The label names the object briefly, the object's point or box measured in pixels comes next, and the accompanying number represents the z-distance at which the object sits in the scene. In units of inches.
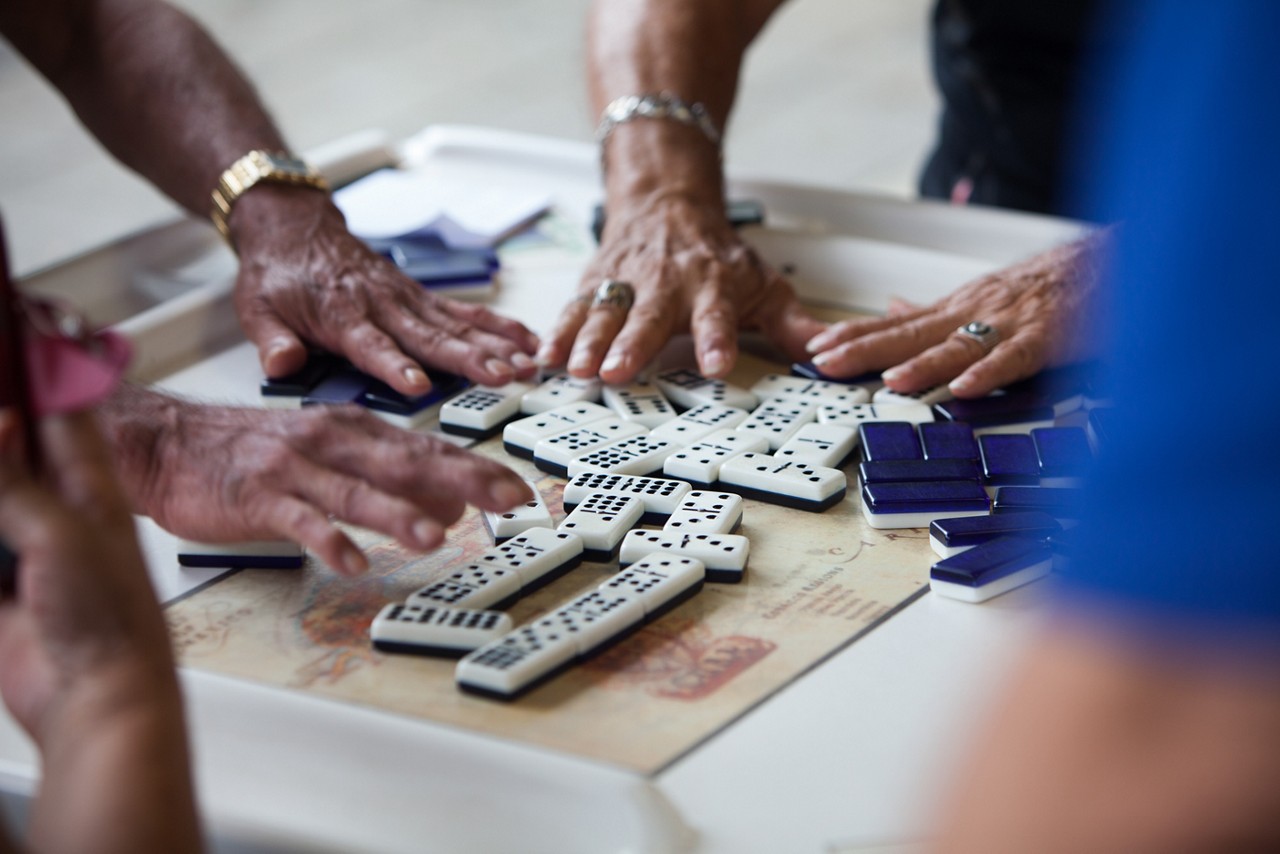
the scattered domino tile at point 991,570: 57.0
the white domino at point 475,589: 56.4
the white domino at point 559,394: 63.4
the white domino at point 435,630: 55.5
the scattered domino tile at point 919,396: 63.5
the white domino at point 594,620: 55.4
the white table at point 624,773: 52.5
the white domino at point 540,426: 61.8
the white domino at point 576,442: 61.2
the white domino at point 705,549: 57.5
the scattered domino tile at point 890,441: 61.0
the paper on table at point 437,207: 71.9
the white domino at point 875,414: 62.6
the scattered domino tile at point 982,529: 58.1
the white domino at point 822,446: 60.9
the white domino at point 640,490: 59.5
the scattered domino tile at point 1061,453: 60.0
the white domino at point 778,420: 62.0
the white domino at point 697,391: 63.9
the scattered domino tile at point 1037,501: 59.1
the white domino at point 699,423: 61.9
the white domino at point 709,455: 60.5
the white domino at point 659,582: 56.4
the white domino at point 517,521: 58.9
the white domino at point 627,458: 60.7
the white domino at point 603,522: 58.2
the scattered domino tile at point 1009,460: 60.2
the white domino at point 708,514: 58.6
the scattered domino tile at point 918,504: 59.2
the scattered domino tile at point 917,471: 59.9
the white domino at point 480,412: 62.8
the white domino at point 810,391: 63.7
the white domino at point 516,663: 54.5
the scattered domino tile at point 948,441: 60.9
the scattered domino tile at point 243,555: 58.0
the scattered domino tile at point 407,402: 63.5
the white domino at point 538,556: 57.3
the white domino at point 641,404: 63.2
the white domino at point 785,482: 59.8
